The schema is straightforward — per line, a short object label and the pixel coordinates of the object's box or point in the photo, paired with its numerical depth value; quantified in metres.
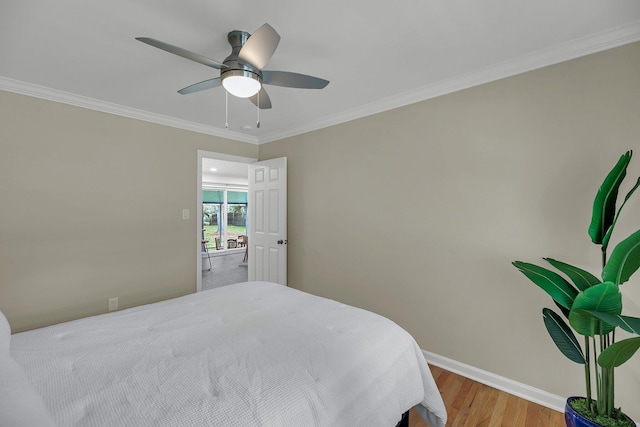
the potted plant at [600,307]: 1.18
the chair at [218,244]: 8.76
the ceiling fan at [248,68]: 1.37
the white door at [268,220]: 3.56
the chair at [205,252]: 7.46
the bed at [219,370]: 0.90
